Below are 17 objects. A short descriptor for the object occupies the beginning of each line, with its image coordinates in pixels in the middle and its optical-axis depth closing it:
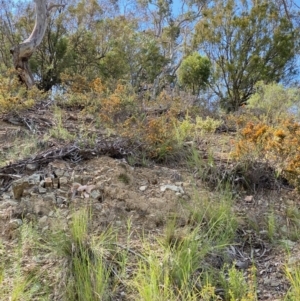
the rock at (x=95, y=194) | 2.60
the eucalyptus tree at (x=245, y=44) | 9.30
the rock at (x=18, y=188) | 2.56
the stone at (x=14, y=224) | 2.23
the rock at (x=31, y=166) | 2.93
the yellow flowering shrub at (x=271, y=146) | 3.10
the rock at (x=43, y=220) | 2.27
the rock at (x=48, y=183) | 2.69
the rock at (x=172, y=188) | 2.82
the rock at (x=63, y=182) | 2.73
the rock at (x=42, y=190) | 2.62
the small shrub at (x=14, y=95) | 4.45
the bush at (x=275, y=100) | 6.21
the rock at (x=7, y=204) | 2.45
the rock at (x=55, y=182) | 2.73
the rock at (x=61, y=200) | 2.53
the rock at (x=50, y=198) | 2.51
